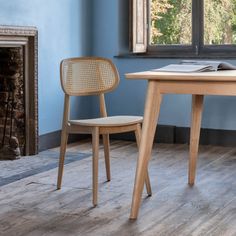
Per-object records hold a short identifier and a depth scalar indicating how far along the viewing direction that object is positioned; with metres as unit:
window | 6.87
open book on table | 4.04
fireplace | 6.18
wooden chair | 4.30
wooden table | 3.73
